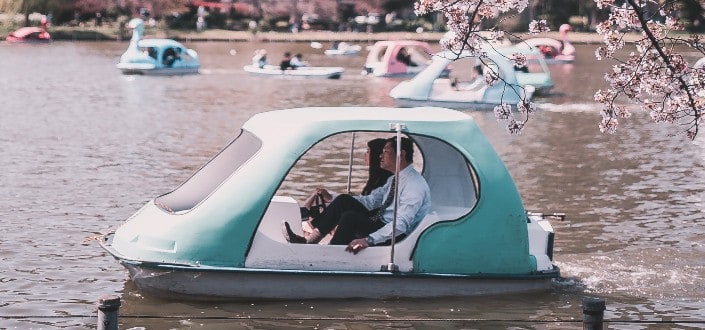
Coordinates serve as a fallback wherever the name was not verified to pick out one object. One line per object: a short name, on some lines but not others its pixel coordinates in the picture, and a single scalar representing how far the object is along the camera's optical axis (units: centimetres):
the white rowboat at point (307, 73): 4794
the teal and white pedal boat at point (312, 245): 1190
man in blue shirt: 1221
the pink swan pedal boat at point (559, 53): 6438
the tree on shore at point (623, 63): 1094
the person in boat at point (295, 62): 4925
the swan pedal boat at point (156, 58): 4994
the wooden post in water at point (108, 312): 797
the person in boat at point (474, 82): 3669
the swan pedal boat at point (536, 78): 4094
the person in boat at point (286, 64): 4869
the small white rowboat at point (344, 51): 7206
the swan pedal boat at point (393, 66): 4978
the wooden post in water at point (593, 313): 805
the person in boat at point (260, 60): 5016
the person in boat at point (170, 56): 5069
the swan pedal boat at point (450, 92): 3519
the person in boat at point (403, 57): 5091
